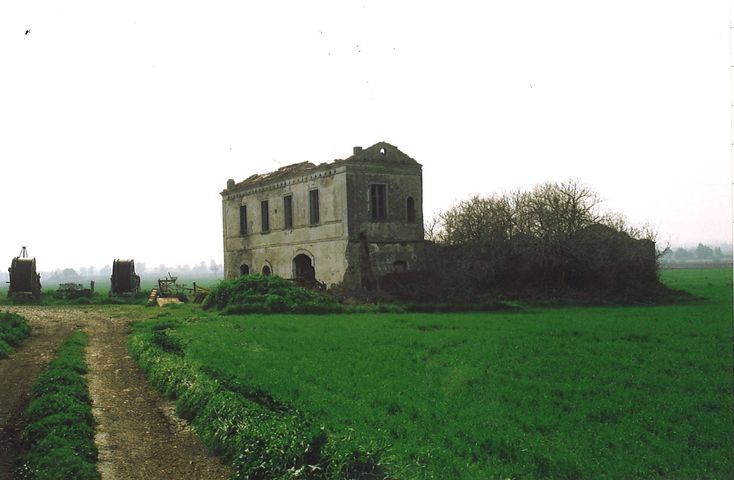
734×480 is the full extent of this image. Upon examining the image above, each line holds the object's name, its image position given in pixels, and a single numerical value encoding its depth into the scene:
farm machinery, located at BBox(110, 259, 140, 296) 38.16
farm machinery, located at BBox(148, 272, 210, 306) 32.97
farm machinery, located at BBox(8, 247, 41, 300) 35.28
